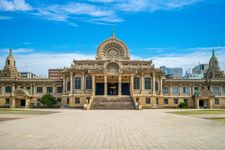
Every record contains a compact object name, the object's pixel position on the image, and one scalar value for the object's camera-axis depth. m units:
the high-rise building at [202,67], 117.31
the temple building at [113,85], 52.61
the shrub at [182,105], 54.28
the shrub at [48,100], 53.56
